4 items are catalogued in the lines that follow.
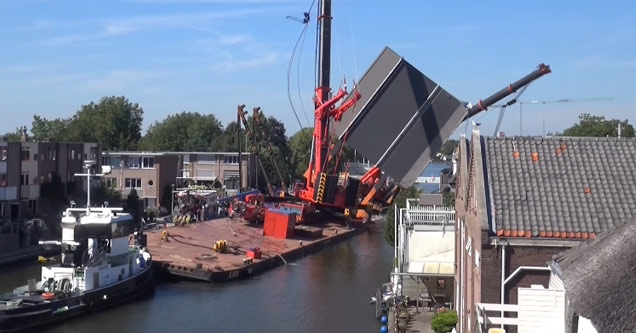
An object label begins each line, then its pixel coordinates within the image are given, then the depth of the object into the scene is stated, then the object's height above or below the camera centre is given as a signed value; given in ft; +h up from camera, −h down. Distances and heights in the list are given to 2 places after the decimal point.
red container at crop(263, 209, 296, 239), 167.43 -12.12
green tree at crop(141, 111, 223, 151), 354.95 +12.38
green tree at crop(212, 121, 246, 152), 334.17 +8.33
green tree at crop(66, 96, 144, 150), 308.81 +13.97
